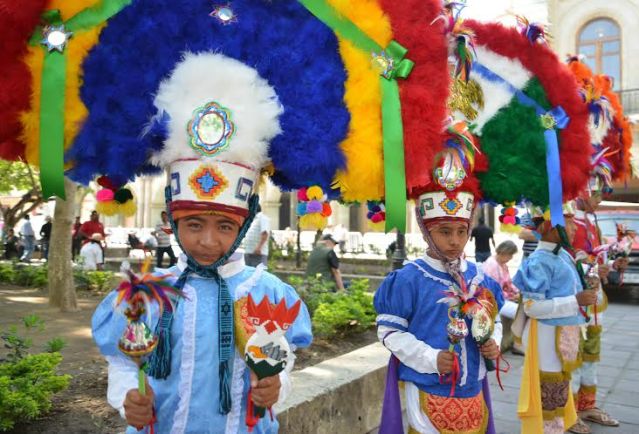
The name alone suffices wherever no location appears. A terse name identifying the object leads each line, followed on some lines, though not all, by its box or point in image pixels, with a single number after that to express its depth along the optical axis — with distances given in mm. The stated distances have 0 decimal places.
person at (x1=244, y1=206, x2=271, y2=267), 9594
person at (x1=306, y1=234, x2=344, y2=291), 8539
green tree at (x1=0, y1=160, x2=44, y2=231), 12761
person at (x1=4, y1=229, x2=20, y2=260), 18338
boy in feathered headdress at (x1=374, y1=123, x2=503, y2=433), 2889
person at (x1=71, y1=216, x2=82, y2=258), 16631
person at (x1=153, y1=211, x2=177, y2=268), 12648
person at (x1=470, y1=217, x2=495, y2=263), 12461
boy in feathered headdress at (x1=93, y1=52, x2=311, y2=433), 2078
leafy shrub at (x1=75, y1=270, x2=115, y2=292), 9898
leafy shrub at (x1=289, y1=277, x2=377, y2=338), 5746
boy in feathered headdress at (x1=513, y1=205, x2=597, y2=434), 4113
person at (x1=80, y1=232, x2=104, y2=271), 11414
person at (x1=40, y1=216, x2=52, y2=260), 17391
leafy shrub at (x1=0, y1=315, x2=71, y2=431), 2982
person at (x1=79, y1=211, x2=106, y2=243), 12471
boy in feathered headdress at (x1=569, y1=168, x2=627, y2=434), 4676
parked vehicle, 12234
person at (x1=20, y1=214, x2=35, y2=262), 19069
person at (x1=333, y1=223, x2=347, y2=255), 21305
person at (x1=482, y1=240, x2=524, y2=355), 7461
